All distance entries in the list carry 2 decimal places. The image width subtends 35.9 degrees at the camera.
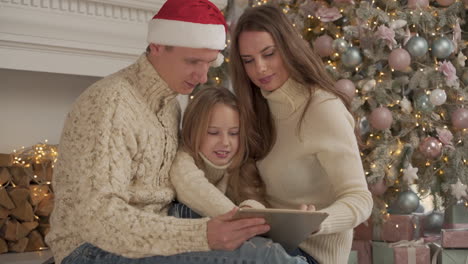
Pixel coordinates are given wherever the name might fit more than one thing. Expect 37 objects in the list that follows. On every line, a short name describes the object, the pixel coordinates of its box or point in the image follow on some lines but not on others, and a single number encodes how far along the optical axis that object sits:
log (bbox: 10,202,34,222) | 3.13
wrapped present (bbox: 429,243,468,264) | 3.38
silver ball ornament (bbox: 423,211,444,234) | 3.73
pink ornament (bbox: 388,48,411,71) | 3.31
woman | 1.99
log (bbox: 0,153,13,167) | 3.15
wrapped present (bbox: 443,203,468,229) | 3.62
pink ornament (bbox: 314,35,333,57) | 3.43
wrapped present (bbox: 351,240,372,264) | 3.52
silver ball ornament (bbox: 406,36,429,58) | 3.36
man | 1.64
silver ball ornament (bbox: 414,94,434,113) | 3.39
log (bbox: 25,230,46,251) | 3.20
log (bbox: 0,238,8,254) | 3.12
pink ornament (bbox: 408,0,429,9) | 3.46
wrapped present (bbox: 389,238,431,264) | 3.28
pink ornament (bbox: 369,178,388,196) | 3.32
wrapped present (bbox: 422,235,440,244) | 3.61
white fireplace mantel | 3.04
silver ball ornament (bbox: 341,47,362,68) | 3.35
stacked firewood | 3.12
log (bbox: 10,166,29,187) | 3.15
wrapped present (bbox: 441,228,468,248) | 3.36
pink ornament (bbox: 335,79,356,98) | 3.26
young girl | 1.98
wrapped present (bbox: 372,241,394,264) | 3.42
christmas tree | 3.35
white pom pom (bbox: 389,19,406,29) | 3.37
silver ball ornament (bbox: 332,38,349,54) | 3.35
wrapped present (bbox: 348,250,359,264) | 3.29
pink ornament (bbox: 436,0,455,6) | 3.58
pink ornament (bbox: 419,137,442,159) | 3.37
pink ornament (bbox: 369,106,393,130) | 3.30
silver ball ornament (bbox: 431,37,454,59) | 3.44
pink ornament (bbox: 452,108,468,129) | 3.38
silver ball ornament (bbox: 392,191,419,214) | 3.40
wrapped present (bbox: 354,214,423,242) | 3.47
